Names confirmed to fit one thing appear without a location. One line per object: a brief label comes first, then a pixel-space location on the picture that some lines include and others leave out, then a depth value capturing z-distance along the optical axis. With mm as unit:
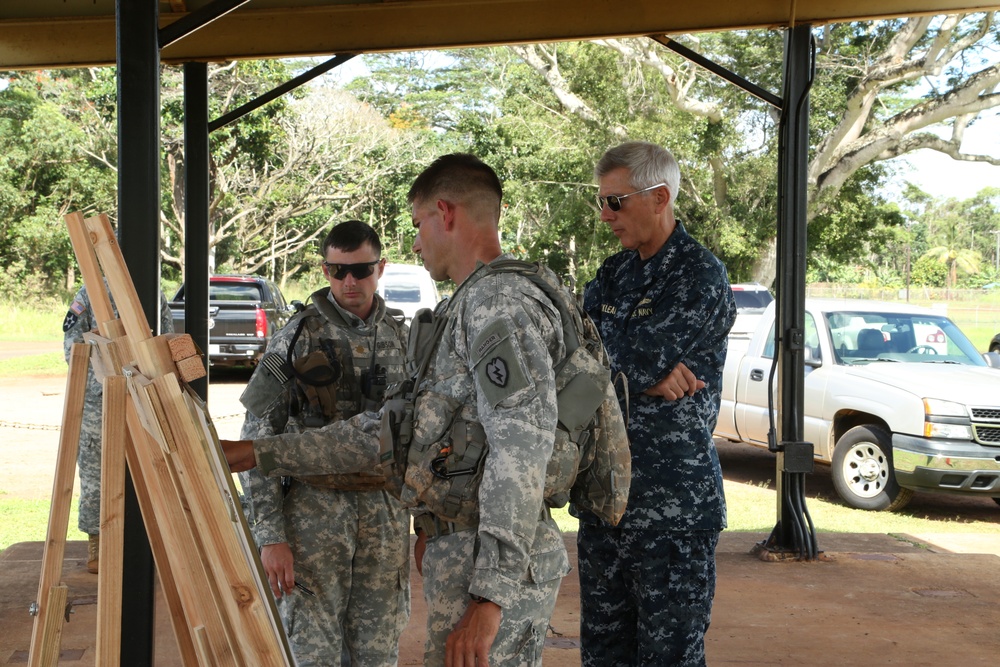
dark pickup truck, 18391
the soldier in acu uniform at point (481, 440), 2305
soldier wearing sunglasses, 3408
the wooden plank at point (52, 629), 2330
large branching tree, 19828
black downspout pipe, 6121
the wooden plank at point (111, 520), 2123
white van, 18984
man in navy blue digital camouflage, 3201
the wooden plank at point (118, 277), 2055
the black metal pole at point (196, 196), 5750
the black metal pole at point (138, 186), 3490
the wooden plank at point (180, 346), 2074
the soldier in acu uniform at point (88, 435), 6055
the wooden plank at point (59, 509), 2320
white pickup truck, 8227
